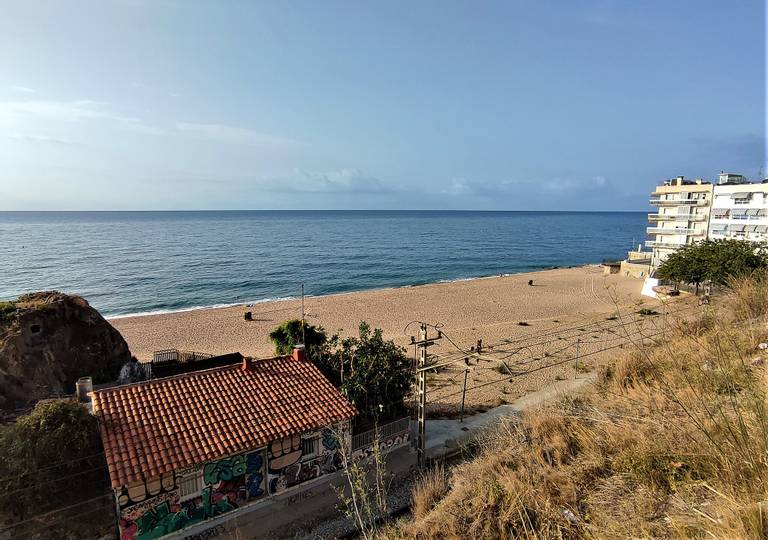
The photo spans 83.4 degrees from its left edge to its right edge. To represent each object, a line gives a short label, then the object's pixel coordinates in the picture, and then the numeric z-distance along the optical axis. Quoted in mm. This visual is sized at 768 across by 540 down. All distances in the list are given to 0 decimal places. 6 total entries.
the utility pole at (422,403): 14094
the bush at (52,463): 11078
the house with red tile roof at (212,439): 11227
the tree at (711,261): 35812
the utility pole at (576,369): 23359
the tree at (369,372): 15781
